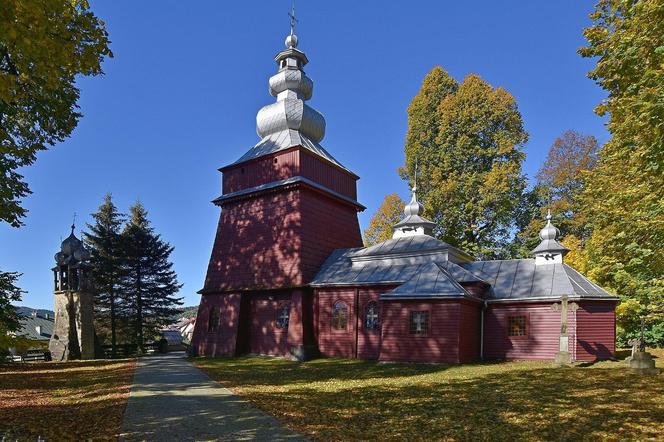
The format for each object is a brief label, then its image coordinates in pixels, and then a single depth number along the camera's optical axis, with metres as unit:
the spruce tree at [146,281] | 36.75
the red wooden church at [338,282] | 18.62
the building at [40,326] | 52.79
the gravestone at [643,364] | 13.41
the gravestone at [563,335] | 16.94
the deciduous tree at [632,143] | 10.55
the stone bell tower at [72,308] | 25.58
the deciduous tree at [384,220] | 36.97
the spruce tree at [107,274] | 35.62
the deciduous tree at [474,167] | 29.66
